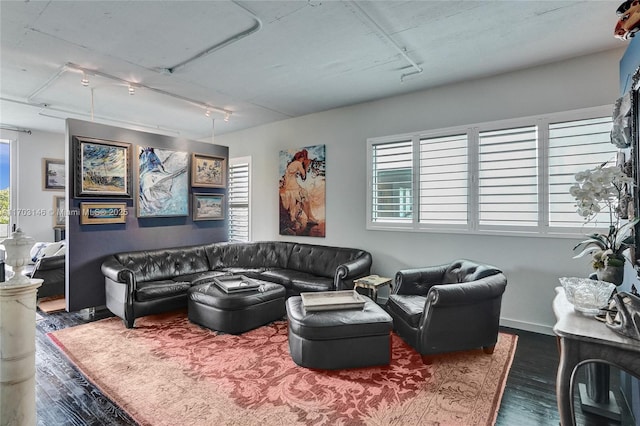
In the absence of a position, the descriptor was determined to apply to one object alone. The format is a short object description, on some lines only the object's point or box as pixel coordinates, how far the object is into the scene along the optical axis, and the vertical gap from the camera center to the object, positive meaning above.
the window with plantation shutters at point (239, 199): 6.54 +0.21
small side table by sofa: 3.98 -0.93
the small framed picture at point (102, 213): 4.16 -0.06
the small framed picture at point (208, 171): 5.41 +0.67
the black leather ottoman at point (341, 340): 2.69 -1.12
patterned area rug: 2.14 -1.39
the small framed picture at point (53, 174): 7.00 +0.76
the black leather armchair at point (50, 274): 4.54 -0.96
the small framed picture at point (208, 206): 5.46 +0.05
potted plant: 1.80 +0.01
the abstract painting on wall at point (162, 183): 4.78 +0.41
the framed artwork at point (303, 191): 5.32 +0.32
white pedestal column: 1.59 -0.73
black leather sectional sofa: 3.83 -0.89
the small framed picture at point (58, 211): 7.15 -0.07
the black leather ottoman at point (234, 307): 3.51 -1.13
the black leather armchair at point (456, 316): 2.76 -0.96
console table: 1.30 -0.60
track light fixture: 3.61 +1.60
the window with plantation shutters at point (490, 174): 3.37 +0.46
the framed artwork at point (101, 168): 4.13 +0.55
